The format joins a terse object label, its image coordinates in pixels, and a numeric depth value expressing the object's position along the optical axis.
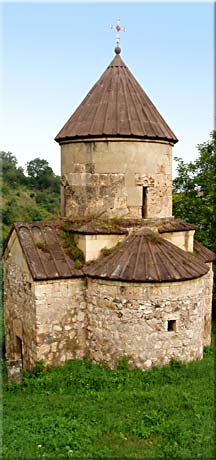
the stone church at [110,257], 9.02
